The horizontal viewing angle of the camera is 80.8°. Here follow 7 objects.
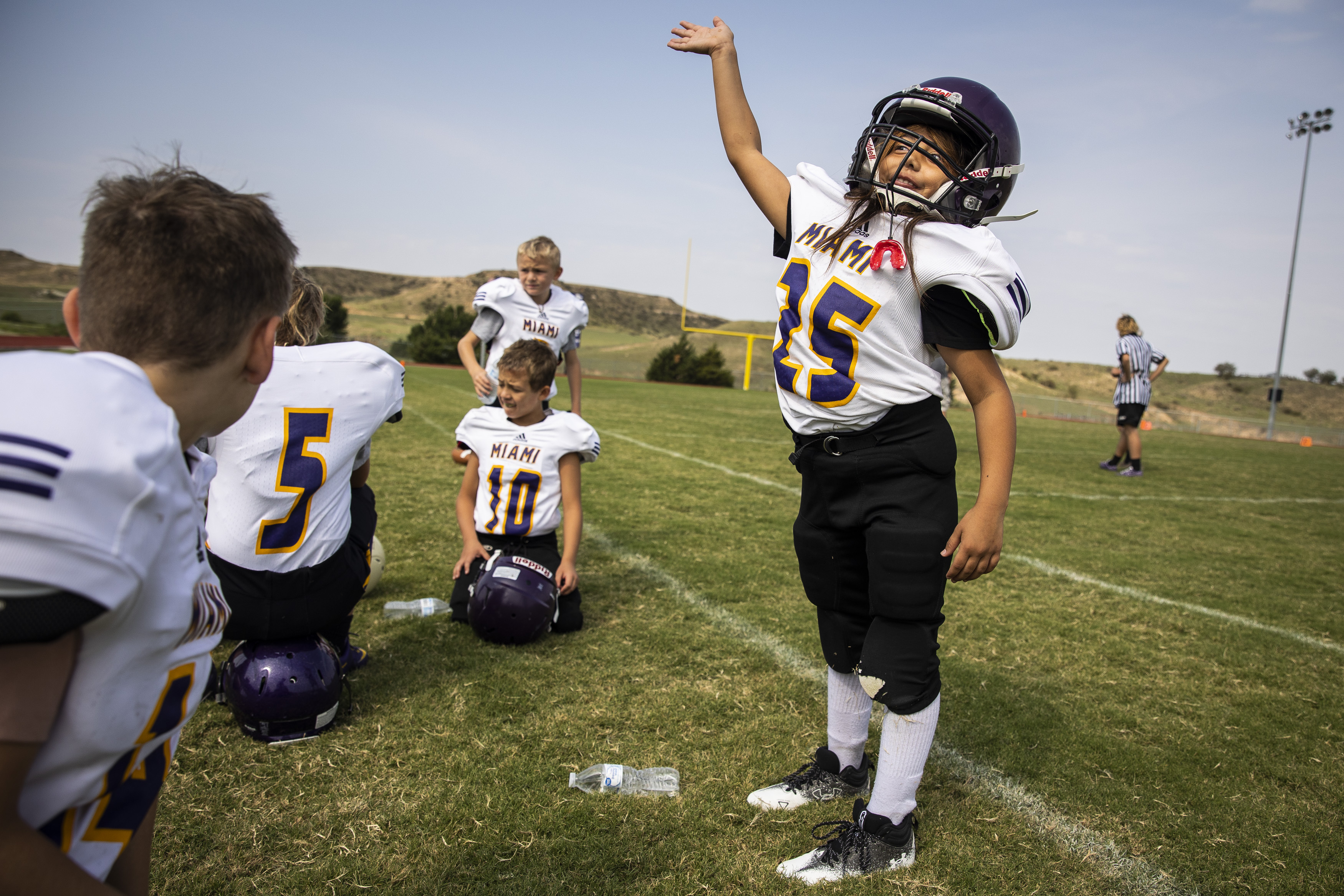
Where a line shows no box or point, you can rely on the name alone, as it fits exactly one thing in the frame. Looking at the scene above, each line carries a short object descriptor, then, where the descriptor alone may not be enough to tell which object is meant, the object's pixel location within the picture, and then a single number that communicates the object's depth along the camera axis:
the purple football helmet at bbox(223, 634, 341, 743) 2.50
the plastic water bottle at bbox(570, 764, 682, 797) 2.37
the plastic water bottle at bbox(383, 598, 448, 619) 3.78
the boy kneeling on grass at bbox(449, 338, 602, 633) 3.77
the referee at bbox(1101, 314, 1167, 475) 10.70
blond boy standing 4.95
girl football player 1.92
